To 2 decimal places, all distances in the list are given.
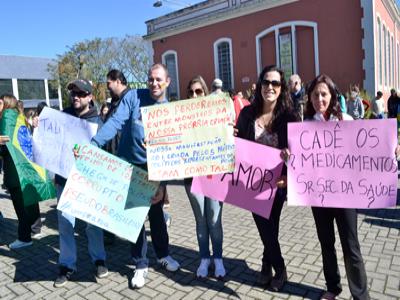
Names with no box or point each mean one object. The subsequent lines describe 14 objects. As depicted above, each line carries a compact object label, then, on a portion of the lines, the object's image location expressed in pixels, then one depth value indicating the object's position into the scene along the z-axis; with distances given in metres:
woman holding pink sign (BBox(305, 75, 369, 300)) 2.65
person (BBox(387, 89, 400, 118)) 11.75
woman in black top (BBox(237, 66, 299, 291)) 2.88
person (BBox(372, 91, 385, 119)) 11.40
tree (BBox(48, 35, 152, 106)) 34.34
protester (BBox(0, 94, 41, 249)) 4.51
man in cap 3.52
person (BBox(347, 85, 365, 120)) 10.28
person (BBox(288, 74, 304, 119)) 5.34
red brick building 13.92
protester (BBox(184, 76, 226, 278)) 3.40
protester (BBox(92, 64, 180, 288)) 3.21
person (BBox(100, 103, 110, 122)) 6.16
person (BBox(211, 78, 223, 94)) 5.41
